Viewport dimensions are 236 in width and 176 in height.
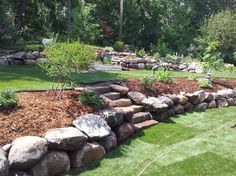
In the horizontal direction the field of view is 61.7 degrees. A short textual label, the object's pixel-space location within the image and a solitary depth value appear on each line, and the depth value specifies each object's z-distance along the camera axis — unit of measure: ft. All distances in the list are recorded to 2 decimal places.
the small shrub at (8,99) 10.58
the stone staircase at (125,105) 13.38
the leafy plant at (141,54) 28.00
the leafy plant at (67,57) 11.87
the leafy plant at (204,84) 19.07
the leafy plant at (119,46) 30.61
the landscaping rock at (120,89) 14.83
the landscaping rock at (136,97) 14.77
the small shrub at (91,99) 12.39
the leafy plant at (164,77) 17.67
